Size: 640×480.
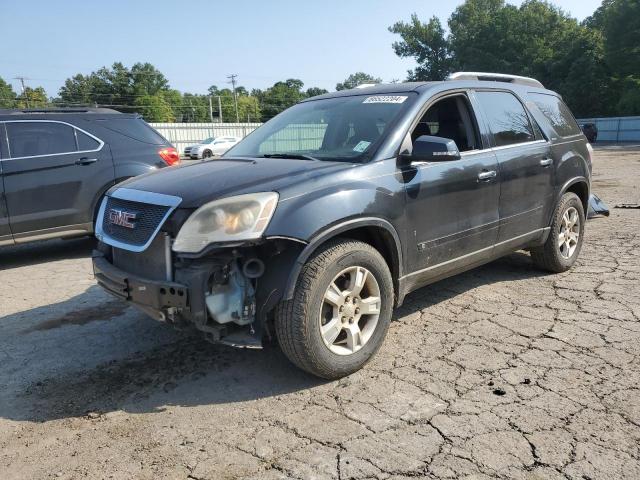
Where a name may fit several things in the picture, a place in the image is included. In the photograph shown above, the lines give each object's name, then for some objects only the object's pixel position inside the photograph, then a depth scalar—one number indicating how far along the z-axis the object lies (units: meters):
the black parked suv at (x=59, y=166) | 6.25
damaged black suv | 2.94
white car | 32.80
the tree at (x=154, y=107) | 78.31
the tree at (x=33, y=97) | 68.51
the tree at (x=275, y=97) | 106.44
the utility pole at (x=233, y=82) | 83.30
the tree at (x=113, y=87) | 84.00
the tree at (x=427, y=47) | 64.88
